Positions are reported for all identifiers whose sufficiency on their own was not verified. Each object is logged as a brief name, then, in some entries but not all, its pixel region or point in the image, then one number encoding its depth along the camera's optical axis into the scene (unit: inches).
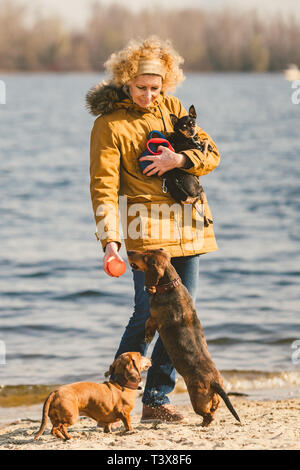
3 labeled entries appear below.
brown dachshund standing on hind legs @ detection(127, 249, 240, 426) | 334.6
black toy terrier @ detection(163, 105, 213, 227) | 343.0
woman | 337.7
